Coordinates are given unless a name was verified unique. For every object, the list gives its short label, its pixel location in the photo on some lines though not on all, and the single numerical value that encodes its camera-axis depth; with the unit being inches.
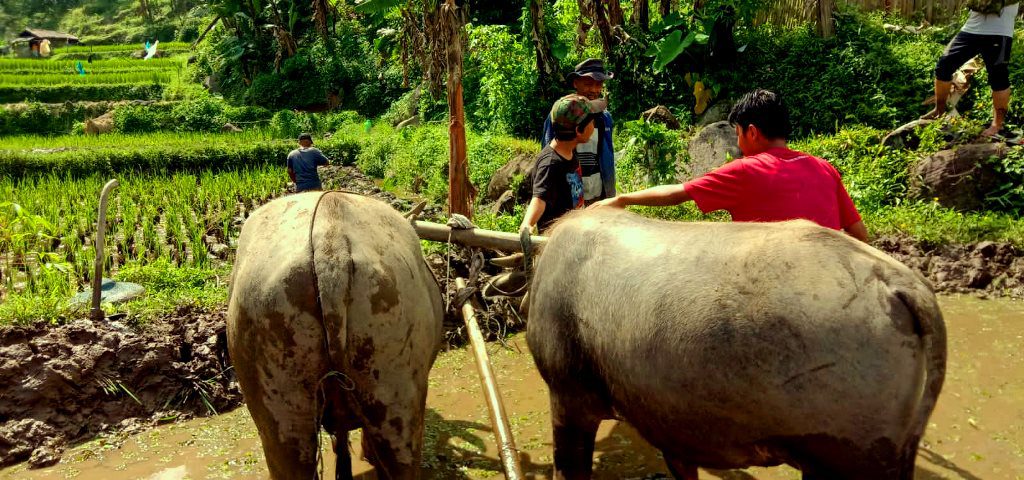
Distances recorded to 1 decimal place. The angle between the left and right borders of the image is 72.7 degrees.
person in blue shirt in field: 307.3
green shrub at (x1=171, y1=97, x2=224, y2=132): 842.2
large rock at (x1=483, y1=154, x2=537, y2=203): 326.3
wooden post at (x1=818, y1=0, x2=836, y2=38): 406.0
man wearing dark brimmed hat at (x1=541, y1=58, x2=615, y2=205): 166.9
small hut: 1621.6
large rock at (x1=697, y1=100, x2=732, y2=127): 402.0
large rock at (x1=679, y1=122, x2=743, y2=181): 316.5
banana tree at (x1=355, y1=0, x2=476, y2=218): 263.1
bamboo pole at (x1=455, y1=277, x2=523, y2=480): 115.5
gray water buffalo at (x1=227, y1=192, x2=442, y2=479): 96.3
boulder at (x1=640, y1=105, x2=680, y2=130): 365.7
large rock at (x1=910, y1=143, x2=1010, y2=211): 255.4
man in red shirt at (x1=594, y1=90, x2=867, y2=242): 100.9
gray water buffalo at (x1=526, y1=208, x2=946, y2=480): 71.7
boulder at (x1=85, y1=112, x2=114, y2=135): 836.6
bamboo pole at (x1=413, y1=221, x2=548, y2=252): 134.4
